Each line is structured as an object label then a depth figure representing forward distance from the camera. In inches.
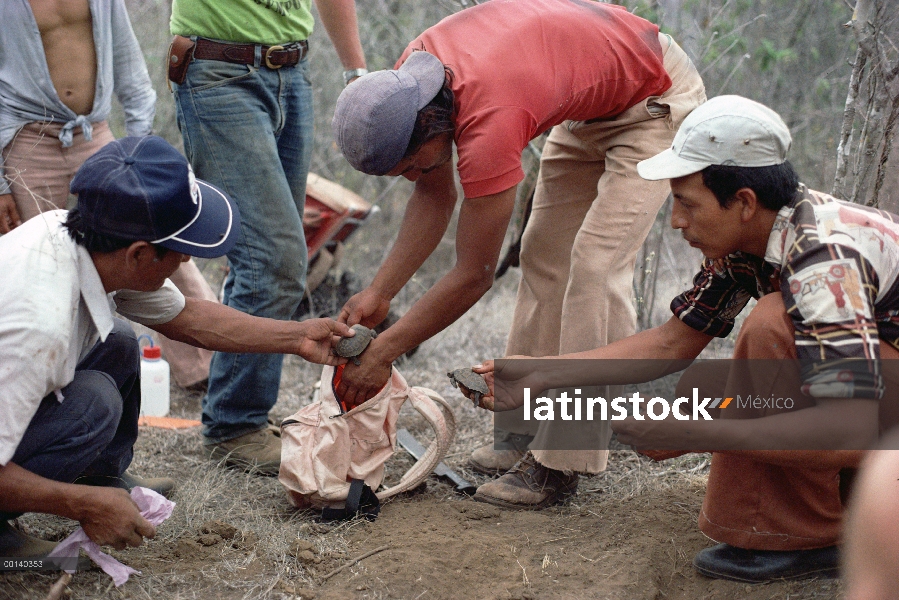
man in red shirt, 94.3
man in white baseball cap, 76.0
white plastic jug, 151.8
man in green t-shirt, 119.7
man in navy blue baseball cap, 77.1
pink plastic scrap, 88.7
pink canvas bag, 109.7
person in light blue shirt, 125.8
